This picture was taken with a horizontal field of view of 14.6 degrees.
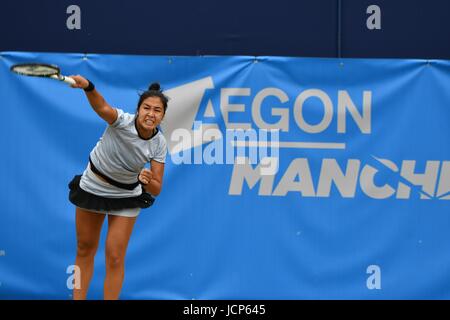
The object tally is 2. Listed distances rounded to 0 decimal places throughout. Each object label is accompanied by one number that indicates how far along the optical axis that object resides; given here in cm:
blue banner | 1401
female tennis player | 1290
